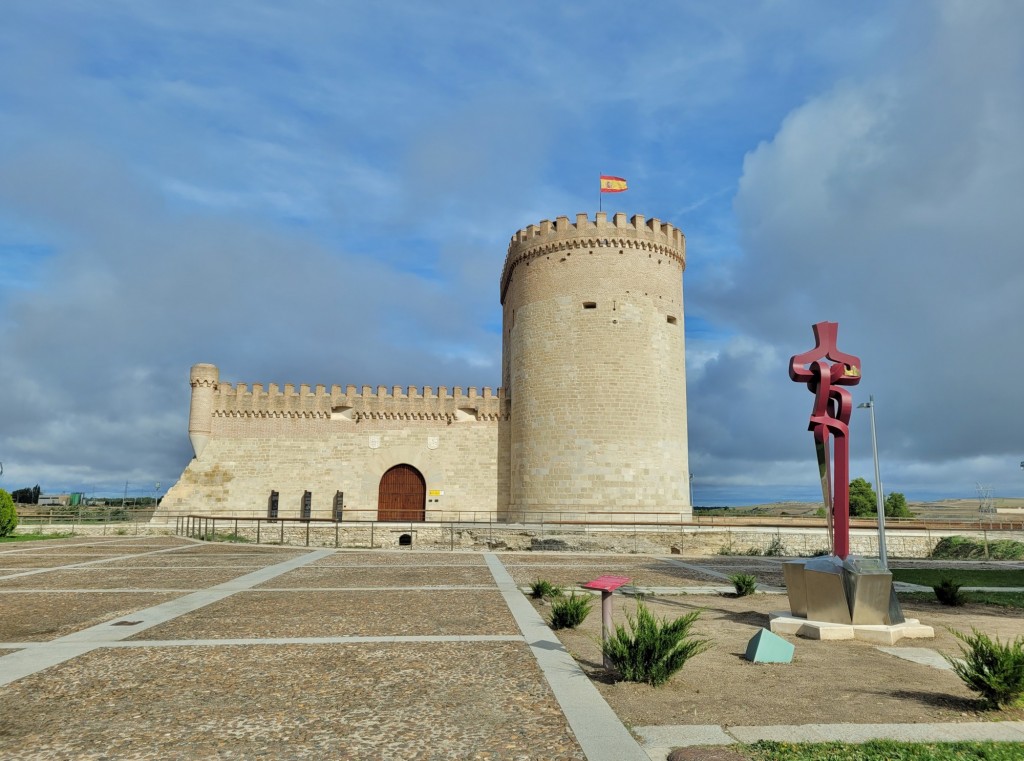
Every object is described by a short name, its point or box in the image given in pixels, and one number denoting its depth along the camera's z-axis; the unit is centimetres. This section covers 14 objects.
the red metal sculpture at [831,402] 914
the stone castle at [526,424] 2711
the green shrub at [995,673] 496
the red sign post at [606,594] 637
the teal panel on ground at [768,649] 650
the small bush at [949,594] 1042
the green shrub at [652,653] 564
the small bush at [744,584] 1110
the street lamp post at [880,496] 1831
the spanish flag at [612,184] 2847
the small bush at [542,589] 1003
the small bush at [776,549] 2308
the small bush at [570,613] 803
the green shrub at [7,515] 2303
